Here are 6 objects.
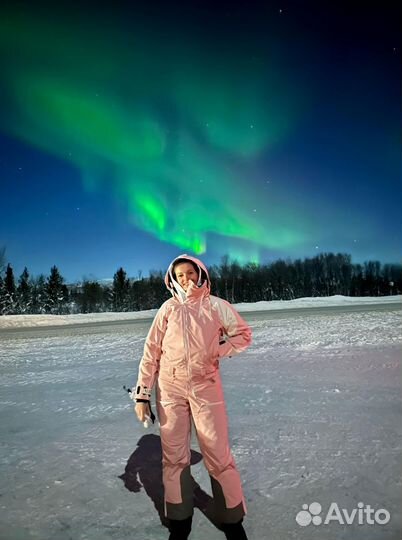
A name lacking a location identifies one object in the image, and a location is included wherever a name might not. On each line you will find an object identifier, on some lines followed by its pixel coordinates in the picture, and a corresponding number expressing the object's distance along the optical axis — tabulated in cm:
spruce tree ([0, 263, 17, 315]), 4382
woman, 244
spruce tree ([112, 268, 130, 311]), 5688
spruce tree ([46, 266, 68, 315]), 5310
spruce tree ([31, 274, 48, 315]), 5216
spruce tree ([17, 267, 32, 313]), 4788
